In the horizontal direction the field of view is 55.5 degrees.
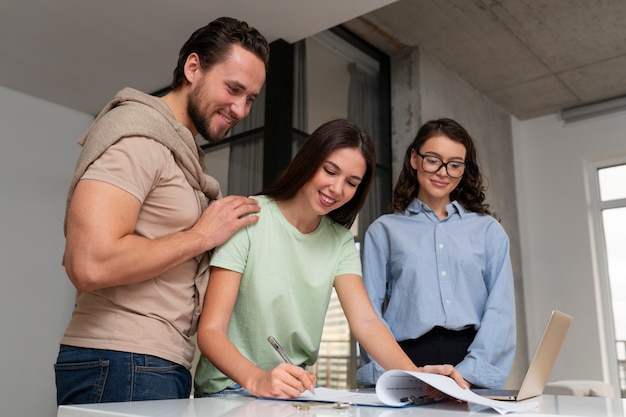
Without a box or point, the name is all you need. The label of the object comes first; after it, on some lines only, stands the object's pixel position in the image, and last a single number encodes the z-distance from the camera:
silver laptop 1.14
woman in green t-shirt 1.33
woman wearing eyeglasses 1.85
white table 0.88
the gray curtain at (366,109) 4.13
